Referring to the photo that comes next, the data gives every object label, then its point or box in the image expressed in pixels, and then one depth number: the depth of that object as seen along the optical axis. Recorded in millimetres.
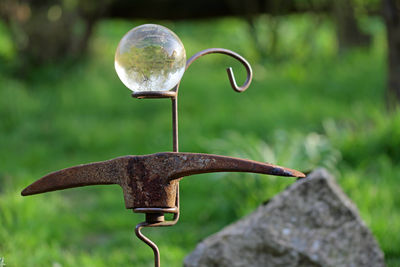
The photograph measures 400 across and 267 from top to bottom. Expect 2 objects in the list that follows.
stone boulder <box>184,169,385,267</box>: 6312
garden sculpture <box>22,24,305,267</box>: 4074
